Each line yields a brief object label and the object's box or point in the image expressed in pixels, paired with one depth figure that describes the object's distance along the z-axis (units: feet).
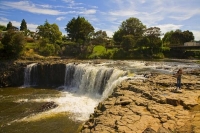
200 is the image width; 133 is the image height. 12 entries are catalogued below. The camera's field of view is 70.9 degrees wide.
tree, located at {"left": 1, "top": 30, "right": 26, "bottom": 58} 77.26
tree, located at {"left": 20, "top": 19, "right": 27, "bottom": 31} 198.79
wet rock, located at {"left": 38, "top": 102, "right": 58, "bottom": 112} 41.34
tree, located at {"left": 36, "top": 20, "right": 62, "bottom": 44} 115.08
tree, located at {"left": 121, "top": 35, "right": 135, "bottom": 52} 114.86
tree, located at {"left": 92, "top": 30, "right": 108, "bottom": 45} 131.57
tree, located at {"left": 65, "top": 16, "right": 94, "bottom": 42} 116.62
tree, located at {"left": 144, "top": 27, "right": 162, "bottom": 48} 120.21
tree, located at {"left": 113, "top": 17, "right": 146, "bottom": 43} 153.08
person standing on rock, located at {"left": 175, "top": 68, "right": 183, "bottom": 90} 34.27
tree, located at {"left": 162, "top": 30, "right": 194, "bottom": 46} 173.77
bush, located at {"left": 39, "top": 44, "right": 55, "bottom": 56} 96.46
